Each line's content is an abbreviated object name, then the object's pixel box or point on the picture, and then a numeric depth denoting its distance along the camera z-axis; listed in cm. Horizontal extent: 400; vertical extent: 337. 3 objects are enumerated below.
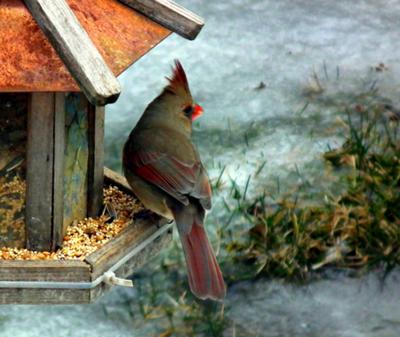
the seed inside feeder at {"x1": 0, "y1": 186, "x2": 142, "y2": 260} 648
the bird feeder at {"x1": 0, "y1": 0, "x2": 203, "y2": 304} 563
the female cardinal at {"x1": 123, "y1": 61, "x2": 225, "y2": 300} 704
